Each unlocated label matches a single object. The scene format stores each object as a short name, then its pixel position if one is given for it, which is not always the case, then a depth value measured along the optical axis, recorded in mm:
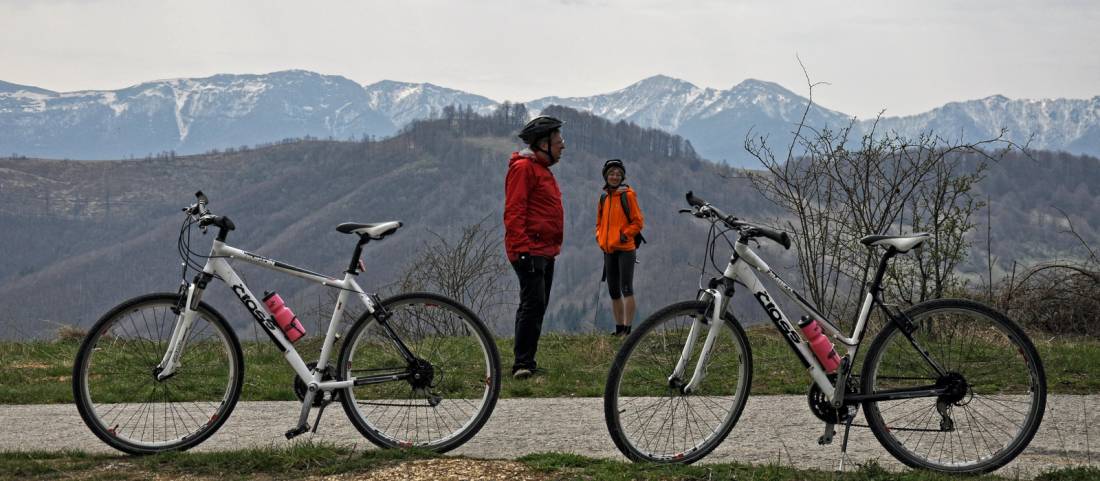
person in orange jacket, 11242
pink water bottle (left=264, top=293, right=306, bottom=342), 5629
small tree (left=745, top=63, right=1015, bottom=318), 11648
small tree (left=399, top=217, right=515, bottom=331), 15930
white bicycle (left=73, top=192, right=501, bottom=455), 5594
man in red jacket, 8031
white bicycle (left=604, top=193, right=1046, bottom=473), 5141
